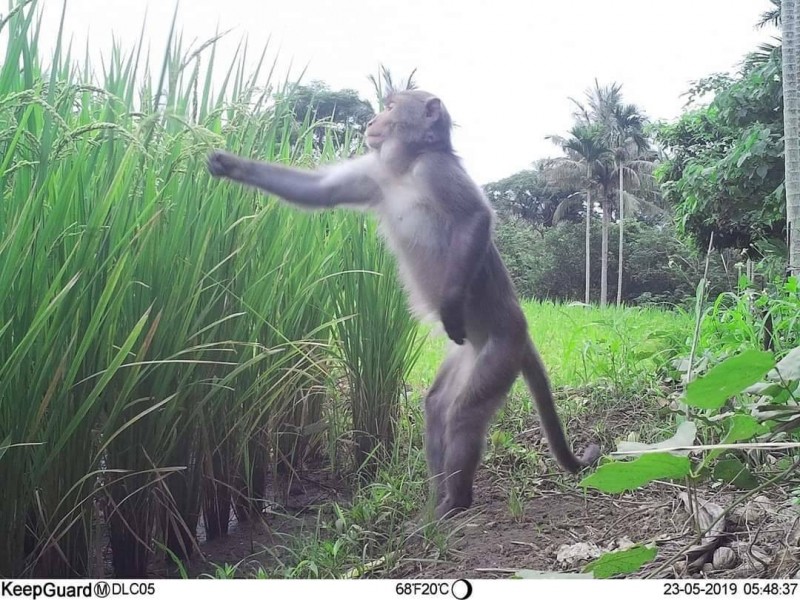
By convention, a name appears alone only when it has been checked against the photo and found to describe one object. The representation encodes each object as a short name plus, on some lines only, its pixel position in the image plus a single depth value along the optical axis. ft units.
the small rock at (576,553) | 4.67
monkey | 5.63
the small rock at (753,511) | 4.63
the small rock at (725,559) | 4.31
